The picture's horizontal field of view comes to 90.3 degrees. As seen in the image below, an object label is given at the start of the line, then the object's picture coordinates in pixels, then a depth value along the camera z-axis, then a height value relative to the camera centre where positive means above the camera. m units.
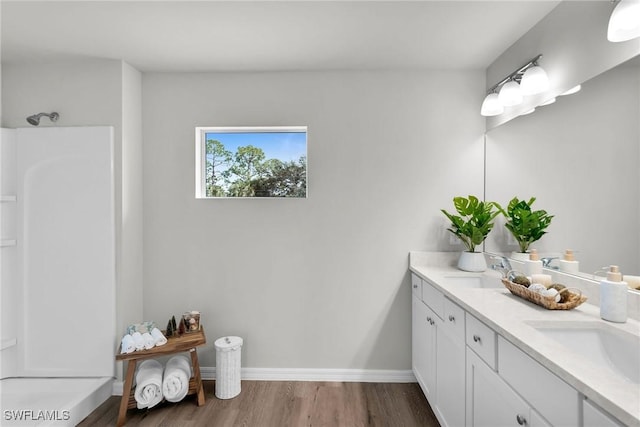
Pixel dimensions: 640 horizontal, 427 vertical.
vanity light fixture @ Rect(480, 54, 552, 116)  1.80 +0.77
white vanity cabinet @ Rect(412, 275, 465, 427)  1.62 -0.83
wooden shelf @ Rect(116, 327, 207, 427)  2.04 -0.95
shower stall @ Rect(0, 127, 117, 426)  2.33 -0.29
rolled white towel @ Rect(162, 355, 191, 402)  2.13 -1.14
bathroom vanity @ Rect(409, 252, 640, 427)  0.84 -0.51
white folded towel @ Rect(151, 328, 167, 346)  2.17 -0.85
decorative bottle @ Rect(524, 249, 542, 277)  1.80 -0.29
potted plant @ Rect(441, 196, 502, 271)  2.27 -0.08
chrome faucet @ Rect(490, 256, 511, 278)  1.87 -0.32
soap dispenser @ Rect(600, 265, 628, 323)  1.23 -0.33
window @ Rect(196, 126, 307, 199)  2.70 +0.42
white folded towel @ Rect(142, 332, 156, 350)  2.13 -0.86
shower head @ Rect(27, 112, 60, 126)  2.32 +0.70
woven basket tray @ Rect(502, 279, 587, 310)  1.40 -0.39
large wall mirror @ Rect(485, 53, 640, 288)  1.34 +0.23
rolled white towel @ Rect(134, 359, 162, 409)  2.07 -1.15
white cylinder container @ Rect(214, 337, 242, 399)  2.28 -1.13
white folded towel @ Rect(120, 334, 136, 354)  2.09 -0.88
